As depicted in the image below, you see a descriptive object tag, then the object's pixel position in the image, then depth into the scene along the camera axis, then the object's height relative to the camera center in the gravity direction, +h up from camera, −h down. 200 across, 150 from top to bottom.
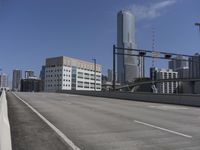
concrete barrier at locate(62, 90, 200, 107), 15.35 -1.57
